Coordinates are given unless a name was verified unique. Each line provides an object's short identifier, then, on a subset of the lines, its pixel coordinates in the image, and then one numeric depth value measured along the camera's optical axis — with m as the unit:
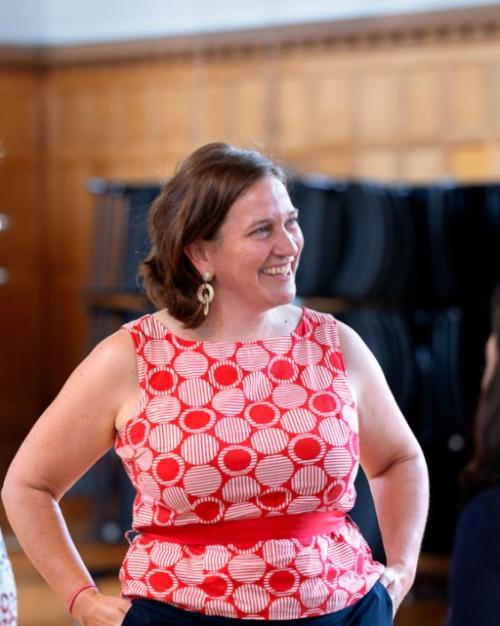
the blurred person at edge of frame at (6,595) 4.25
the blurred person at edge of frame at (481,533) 4.74
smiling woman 4.10
